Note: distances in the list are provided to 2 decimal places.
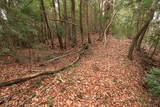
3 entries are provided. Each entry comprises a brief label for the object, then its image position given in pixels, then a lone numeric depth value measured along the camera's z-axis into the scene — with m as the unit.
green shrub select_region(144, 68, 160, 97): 3.60
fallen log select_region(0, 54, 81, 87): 3.69
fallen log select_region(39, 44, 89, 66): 8.02
